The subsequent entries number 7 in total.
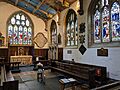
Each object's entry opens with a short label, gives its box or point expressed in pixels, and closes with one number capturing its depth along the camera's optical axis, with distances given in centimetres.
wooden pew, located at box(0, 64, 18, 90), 211
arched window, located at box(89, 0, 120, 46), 338
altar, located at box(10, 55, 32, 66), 690
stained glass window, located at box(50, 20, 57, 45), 697
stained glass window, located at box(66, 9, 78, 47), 510
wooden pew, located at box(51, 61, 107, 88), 289
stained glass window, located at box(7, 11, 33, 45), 736
